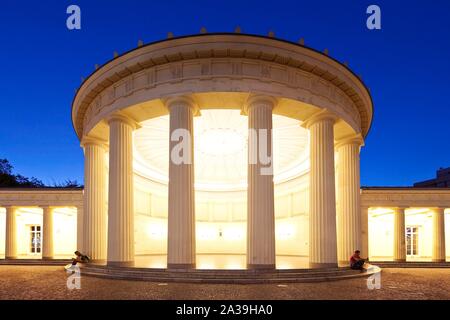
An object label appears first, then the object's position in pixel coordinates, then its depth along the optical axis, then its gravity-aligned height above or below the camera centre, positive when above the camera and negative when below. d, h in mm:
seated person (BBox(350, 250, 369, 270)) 22036 -3936
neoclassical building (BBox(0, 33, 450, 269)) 20109 +3238
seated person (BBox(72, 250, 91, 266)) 25375 -4116
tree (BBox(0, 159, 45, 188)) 78250 +4338
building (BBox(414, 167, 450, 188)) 104538 +4299
